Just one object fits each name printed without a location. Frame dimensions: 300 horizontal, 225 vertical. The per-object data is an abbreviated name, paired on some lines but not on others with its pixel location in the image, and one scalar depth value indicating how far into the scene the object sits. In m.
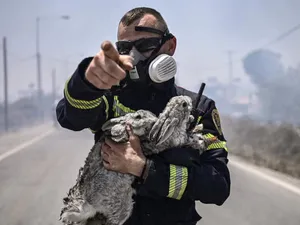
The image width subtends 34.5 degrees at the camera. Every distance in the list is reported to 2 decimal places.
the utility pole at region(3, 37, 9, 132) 41.96
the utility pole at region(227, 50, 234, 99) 76.91
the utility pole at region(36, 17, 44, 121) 47.30
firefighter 1.99
